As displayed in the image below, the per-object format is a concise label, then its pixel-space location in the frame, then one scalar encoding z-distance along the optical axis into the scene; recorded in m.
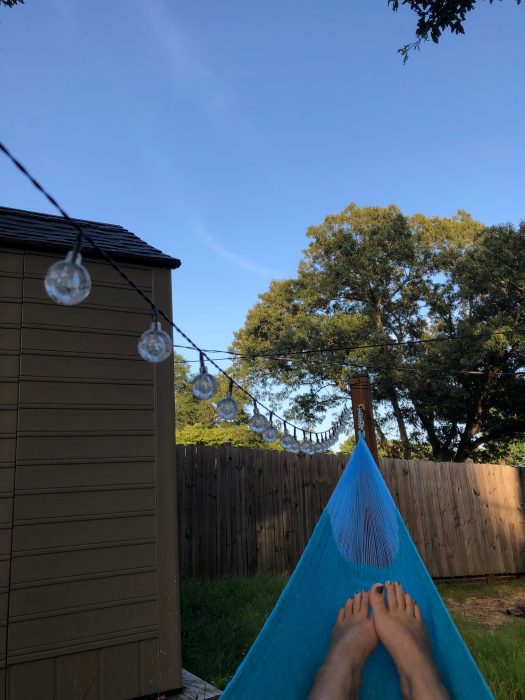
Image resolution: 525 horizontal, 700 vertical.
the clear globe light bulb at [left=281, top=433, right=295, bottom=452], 3.02
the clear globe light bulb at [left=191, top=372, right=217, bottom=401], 1.47
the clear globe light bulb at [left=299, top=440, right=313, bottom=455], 3.35
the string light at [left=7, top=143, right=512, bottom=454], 0.90
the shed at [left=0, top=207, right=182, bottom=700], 2.15
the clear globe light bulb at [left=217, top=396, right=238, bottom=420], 1.86
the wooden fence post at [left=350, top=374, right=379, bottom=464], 3.51
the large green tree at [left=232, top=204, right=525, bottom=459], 9.74
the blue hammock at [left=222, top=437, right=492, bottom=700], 1.70
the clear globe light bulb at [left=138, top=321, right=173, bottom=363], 1.20
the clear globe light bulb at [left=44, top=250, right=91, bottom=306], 0.90
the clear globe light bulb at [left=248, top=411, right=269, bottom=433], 2.35
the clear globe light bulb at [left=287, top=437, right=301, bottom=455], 3.12
